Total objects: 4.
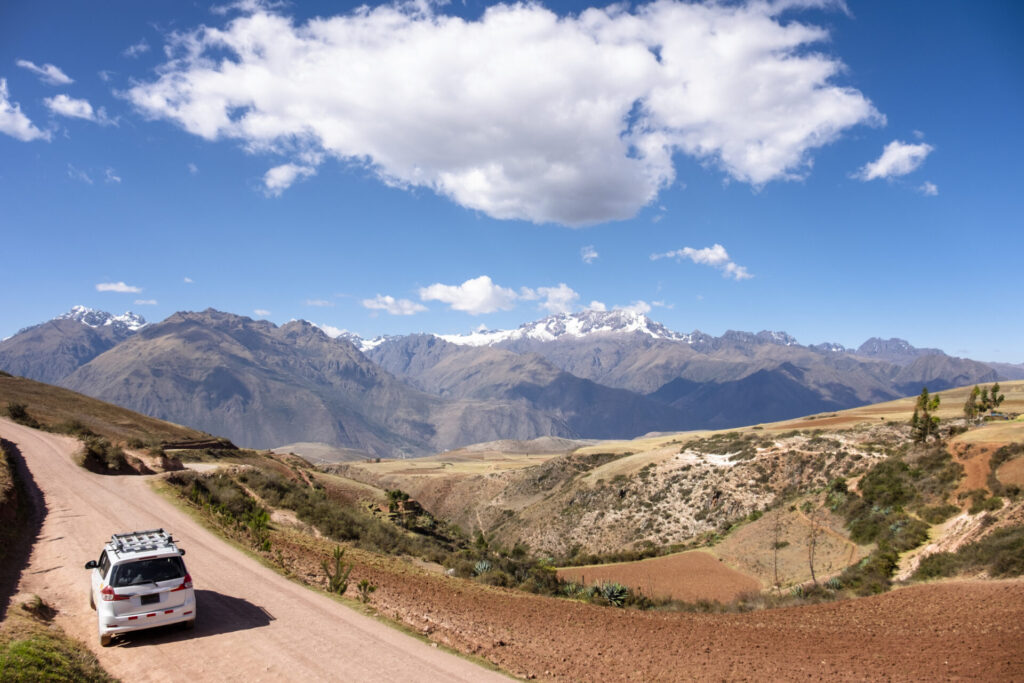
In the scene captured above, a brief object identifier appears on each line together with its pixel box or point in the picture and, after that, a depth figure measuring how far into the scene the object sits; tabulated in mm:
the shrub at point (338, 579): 16234
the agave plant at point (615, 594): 22359
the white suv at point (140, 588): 11156
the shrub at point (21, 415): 40938
